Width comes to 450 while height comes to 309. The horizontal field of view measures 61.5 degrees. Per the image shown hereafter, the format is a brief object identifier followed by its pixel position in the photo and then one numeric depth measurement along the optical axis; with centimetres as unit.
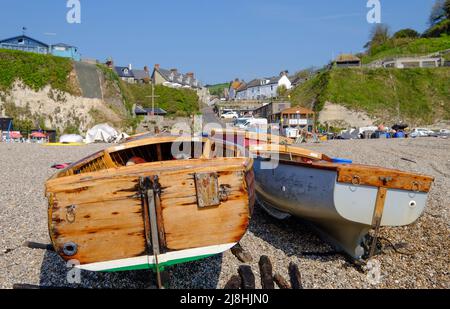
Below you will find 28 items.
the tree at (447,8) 7172
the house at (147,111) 5441
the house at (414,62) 6109
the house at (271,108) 6338
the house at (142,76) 7494
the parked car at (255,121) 4660
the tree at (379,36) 8381
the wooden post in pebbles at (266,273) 517
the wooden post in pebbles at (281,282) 514
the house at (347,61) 7069
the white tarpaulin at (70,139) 3219
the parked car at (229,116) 6606
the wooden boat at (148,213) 418
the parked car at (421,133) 3753
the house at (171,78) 8388
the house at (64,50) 5578
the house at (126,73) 7175
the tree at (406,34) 8192
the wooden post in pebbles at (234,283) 491
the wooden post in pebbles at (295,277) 521
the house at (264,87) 9500
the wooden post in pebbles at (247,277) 496
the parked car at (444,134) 3589
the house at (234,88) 12548
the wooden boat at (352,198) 573
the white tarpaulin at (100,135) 3431
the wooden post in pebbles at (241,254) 605
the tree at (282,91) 7894
